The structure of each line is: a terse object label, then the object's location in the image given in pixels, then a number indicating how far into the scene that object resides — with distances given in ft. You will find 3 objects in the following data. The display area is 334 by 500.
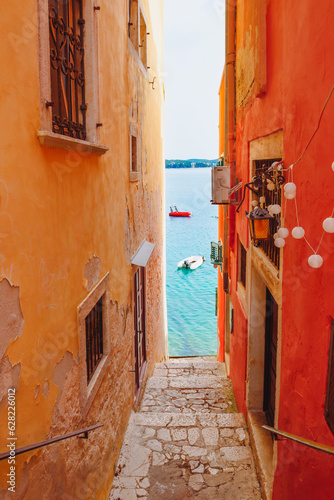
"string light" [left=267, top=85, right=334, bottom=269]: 7.40
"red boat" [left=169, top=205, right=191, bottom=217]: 277.23
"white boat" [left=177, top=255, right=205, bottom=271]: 136.87
